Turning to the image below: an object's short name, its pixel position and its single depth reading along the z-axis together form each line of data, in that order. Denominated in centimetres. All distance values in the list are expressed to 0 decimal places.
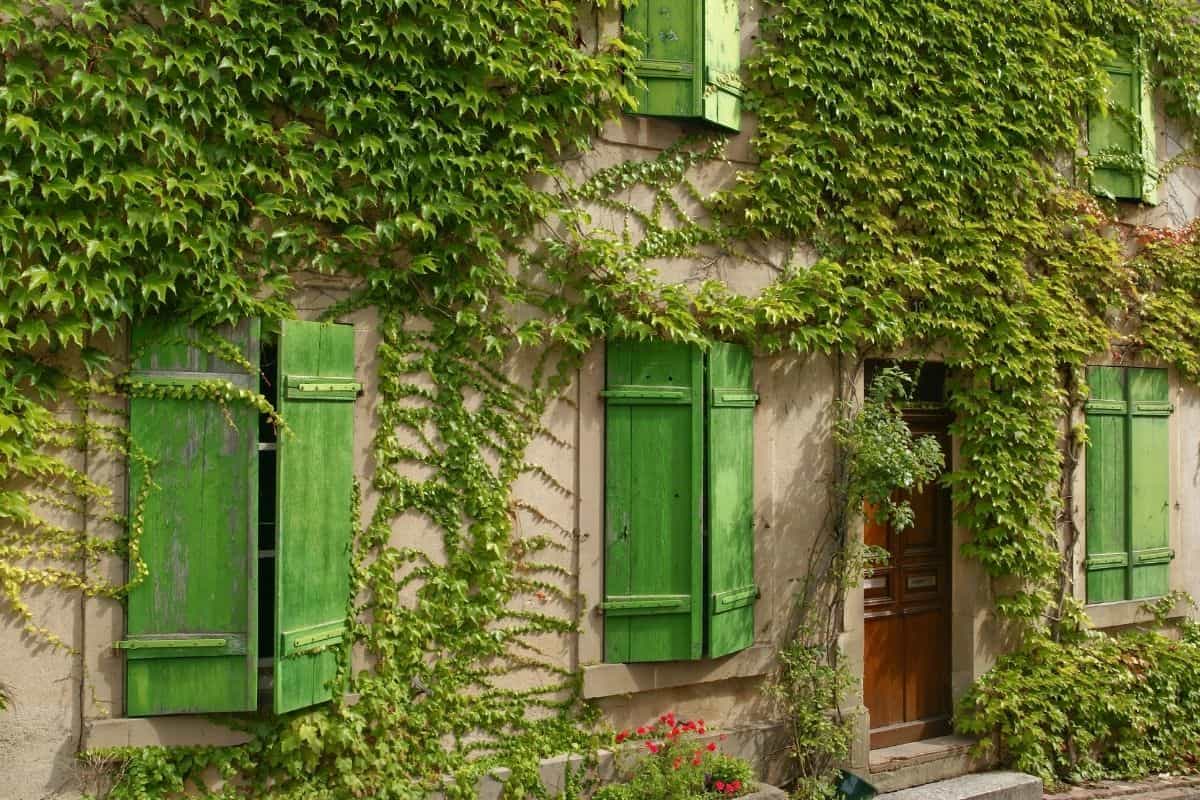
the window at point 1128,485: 759
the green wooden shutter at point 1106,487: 756
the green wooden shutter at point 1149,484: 778
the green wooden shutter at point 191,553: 446
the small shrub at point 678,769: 527
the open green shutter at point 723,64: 584
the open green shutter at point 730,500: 570
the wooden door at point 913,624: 686
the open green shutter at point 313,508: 453
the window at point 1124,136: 781
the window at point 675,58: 576
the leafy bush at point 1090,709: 682
